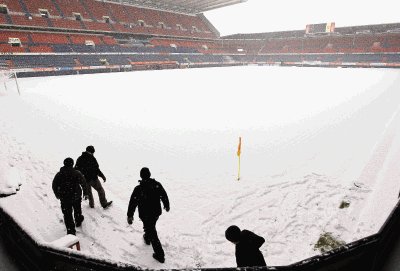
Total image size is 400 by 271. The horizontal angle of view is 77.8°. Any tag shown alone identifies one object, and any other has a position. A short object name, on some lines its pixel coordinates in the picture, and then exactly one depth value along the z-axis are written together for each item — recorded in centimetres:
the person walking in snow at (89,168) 514
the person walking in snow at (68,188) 439
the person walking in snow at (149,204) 397
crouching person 290
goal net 1923
